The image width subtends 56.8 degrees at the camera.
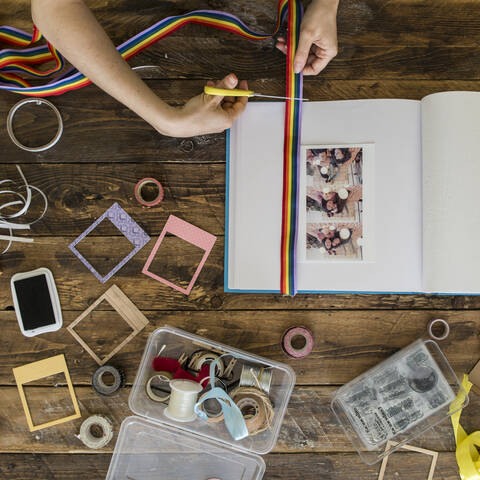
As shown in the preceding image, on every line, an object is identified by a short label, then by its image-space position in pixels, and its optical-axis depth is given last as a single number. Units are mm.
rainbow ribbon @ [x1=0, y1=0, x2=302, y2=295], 1013
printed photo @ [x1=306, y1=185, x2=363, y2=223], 1021
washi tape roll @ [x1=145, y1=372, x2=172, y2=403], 1009
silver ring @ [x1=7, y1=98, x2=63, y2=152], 1044
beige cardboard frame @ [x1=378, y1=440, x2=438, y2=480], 1036
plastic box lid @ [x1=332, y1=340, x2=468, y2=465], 1009
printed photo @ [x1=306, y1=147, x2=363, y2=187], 1018
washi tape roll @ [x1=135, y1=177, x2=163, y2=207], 1032
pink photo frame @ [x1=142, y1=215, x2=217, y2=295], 1042
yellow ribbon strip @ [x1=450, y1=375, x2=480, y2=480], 1013
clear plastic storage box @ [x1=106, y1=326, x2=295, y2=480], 1018
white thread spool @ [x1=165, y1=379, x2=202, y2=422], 947
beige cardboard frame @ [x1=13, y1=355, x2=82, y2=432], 1048
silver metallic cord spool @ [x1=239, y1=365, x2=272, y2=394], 1001
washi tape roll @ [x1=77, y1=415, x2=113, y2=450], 1040
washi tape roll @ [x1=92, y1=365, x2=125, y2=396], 1021
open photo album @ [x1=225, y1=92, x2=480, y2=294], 990
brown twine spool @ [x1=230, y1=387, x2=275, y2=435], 991
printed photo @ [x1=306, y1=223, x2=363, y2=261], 1020
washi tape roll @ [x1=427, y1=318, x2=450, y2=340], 1029
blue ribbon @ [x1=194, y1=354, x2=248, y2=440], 953
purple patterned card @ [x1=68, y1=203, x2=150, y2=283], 1045
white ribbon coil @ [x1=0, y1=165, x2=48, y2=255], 1049
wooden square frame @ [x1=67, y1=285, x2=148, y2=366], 1047
